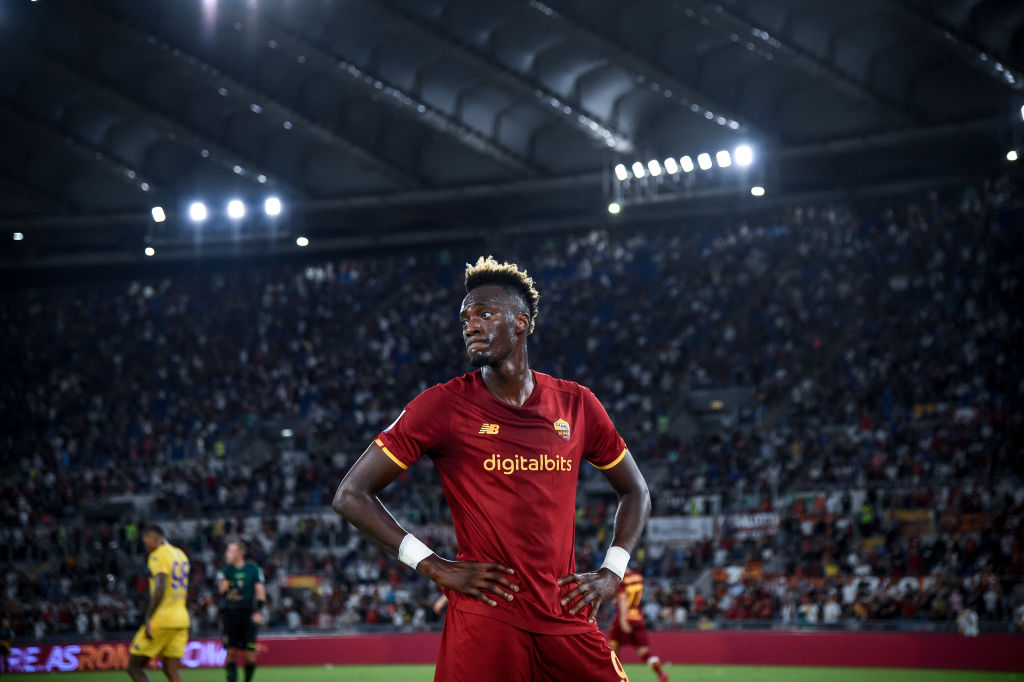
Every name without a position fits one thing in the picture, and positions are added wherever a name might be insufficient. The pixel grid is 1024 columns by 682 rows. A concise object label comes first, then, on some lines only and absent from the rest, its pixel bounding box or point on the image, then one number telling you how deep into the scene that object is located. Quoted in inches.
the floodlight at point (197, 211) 1440.7
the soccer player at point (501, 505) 181.0
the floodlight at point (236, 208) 1416.1
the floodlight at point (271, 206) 1417.3
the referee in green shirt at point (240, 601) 557.0
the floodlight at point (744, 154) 1206.3
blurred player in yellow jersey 500.7
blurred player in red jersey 589.3
